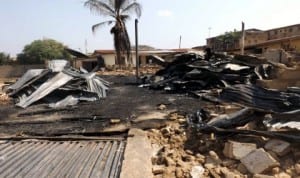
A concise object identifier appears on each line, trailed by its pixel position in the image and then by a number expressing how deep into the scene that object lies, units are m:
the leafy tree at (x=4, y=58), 21.17
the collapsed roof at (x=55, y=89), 4.81
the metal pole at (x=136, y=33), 7.50
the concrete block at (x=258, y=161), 1.98
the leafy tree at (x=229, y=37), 26.25
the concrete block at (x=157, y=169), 2.11
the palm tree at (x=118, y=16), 13.75
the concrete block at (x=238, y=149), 2.17
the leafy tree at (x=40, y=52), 23.88
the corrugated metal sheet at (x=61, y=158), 2.08
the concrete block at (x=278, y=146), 2.12
